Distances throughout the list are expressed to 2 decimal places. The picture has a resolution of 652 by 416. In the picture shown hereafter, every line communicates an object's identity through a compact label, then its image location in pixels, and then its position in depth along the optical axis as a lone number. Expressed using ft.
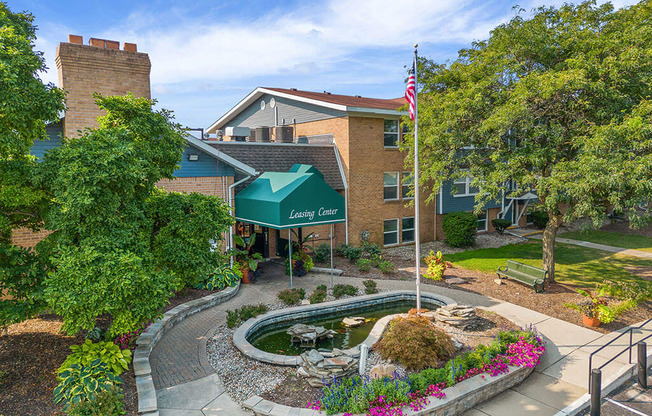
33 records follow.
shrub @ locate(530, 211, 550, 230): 99.09
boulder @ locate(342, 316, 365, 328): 41.24
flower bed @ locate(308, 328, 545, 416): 24.85
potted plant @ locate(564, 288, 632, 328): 39.96
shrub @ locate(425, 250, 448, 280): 56.39
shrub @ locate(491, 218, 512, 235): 91.81
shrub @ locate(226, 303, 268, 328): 38.60
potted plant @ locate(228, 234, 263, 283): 53.26
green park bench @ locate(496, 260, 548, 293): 49.83
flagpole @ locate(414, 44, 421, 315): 39.19
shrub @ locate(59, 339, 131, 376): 26.09
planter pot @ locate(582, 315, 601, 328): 40.16
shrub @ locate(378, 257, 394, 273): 59.31
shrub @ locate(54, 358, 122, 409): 23.97
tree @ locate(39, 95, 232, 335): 22.99
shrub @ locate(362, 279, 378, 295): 49.67
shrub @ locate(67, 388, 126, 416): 22.54
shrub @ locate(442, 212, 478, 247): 77.30
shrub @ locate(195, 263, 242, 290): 47.96
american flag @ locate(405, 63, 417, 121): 39.94
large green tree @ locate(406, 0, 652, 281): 40.45
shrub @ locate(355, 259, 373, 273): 59.82
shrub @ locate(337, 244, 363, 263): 65.21
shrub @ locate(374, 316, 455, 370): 30.30
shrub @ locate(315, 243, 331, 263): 64.04
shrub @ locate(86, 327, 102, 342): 31.82
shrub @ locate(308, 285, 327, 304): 45.78
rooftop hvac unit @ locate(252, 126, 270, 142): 83.46
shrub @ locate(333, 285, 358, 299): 48.45
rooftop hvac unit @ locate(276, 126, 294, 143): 78.79
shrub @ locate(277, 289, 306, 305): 44.88
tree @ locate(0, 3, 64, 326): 22.93
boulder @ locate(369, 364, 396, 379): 27.88
